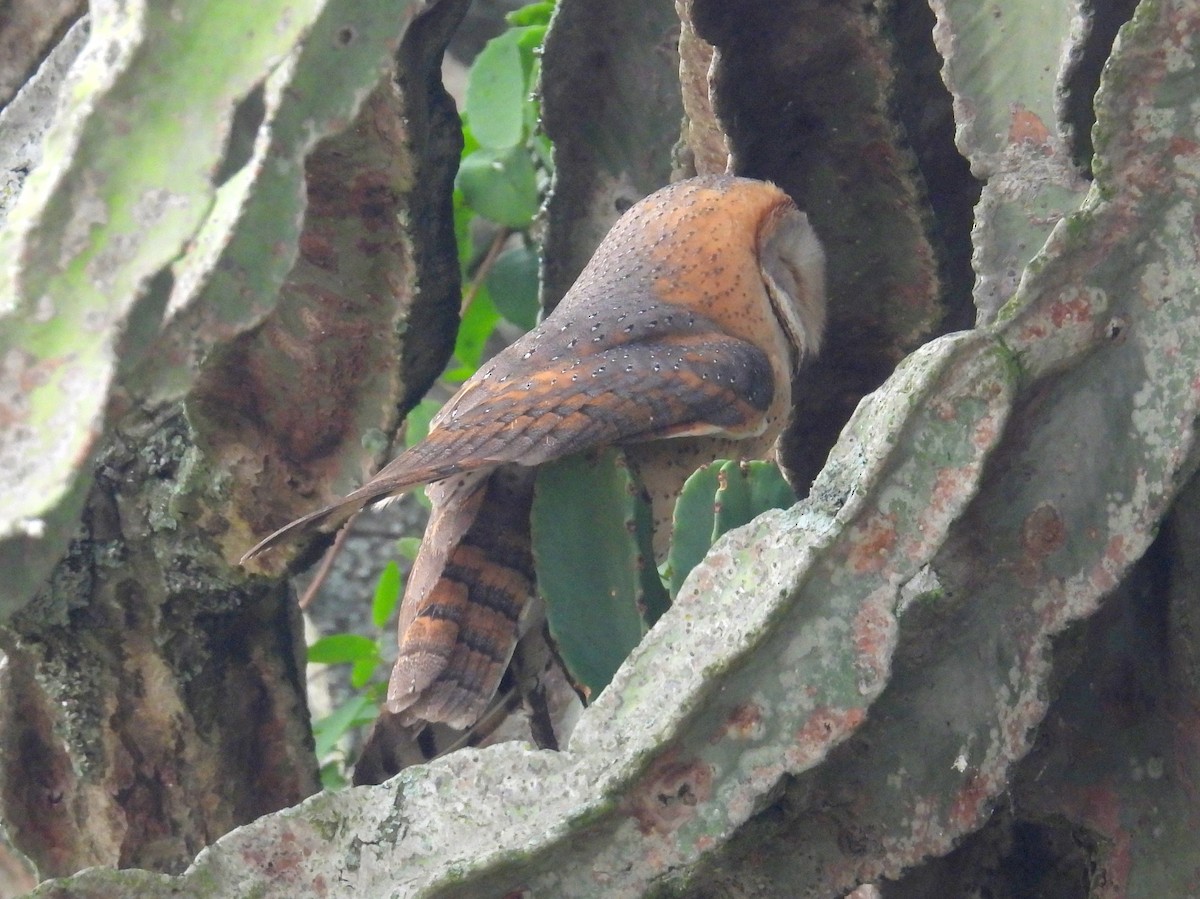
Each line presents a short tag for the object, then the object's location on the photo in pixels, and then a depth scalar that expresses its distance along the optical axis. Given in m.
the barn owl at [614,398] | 11.65
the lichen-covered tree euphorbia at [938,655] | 11.40
